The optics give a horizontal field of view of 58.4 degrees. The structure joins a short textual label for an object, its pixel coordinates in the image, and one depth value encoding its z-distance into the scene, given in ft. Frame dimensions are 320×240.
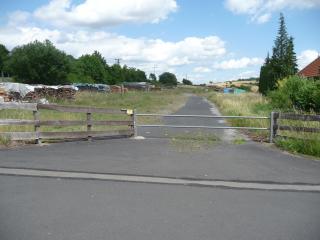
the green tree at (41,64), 154.39
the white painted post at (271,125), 29.06
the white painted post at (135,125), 31.63
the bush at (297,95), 48.28
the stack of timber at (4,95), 71.19
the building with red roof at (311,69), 96.18
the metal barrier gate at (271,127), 29.06
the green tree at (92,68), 248.63
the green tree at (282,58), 104.85
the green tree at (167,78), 388.25
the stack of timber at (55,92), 88.00
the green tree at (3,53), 243.13
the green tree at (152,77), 395.66
